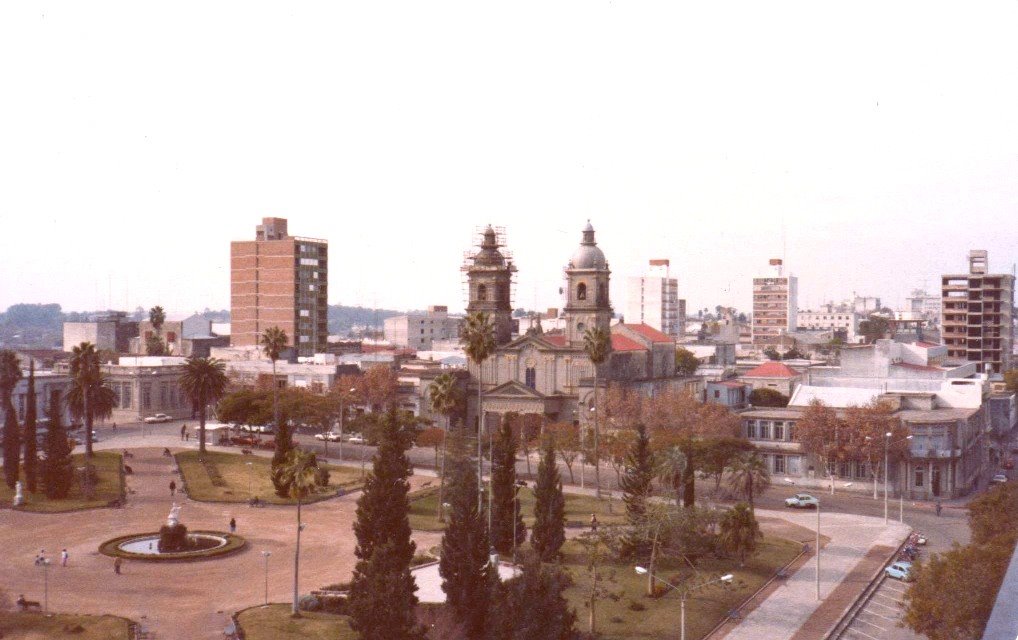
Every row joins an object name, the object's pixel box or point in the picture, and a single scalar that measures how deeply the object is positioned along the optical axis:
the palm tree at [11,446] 77.69
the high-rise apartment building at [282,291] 170.50
